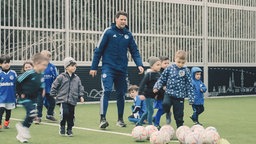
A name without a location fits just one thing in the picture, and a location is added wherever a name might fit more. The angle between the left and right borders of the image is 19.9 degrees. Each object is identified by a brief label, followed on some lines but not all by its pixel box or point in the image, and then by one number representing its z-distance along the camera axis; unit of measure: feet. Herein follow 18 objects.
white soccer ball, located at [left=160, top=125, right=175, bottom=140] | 34.31
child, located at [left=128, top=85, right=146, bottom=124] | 49.35
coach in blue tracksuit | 44.86
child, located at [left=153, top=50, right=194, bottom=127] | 39.18
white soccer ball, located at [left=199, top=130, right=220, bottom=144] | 32.00
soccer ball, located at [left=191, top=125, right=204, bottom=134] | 32.92
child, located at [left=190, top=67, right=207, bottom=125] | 48.54
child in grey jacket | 39.50
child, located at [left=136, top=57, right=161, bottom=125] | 43.69
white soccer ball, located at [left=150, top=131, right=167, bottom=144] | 32.97
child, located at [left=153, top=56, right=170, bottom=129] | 43.66
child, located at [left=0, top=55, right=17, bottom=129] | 44.54
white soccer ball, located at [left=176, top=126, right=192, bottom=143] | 33.43
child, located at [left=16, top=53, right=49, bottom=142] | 36.74
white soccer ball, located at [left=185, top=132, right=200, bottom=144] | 32.57
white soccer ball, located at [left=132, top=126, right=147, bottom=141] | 35.48
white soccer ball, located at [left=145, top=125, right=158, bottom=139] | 36.09
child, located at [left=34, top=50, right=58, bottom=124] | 50.81
